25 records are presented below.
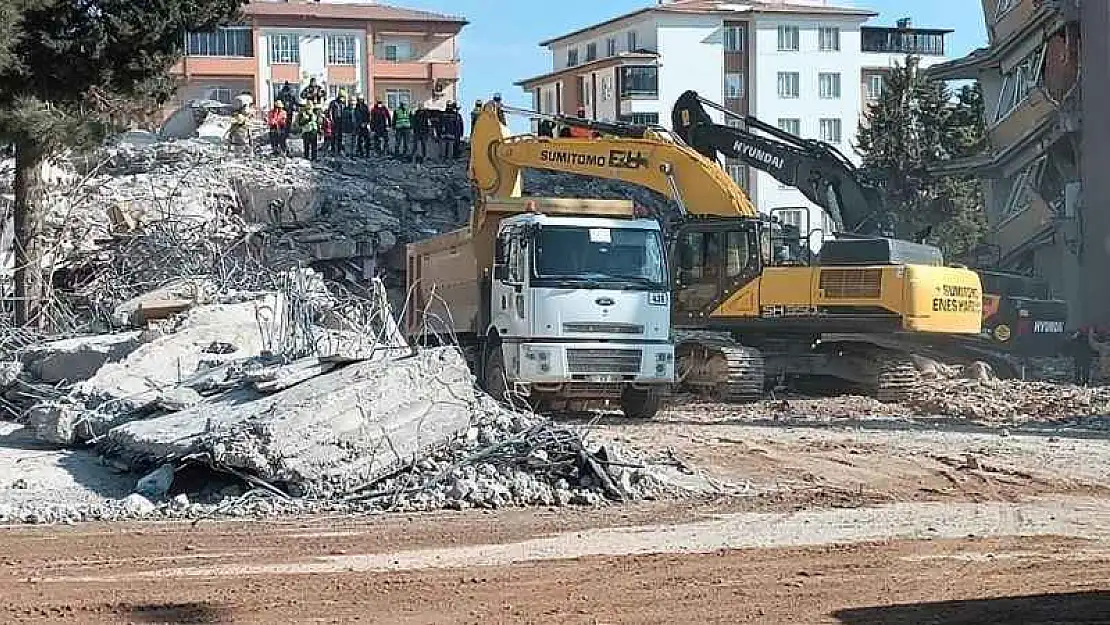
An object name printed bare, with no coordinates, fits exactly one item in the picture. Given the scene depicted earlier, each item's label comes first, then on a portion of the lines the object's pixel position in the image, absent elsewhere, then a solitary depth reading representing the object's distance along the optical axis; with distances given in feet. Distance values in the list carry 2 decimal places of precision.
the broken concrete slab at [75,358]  62.08
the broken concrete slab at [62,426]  49.16
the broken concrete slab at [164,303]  70.18
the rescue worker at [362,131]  131.95
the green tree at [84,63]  67.21
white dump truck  65.72
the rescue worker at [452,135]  134.21
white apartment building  265.75
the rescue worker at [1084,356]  82.84
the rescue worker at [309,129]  125.59
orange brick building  262.88
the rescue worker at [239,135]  125.46
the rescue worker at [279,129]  126.62
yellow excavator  75.72
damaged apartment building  121.80
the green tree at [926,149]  168.45
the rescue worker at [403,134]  132.67
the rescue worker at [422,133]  132.98
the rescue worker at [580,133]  85.81
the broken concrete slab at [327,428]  43.11
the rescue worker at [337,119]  129.90
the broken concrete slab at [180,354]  52.95
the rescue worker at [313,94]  133.90
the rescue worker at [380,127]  133.69
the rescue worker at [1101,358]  83.71
